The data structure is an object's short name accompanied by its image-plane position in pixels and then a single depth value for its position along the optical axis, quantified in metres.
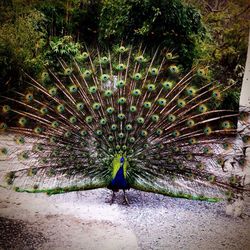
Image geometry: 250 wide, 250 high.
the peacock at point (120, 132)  2.45
